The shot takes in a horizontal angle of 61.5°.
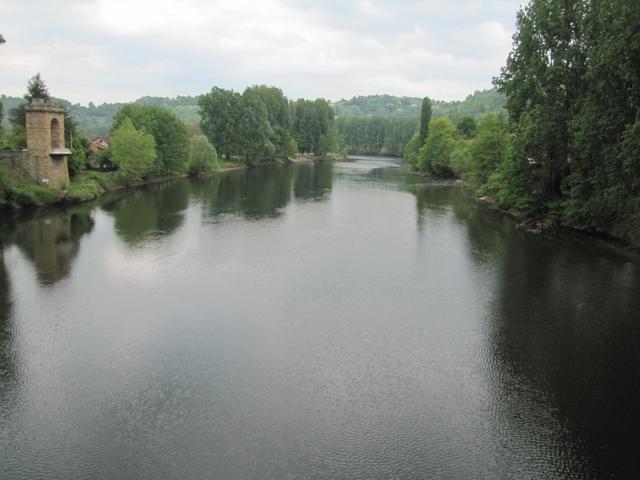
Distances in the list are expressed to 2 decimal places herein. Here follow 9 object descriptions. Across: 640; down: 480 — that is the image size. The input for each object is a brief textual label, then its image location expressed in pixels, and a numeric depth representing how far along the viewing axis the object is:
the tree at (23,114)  48.91
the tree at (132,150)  54.38
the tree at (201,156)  70.88
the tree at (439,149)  73.12
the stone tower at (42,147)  41.34
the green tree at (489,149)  48.72
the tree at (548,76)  32.94
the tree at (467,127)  79.19
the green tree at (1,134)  47.34
